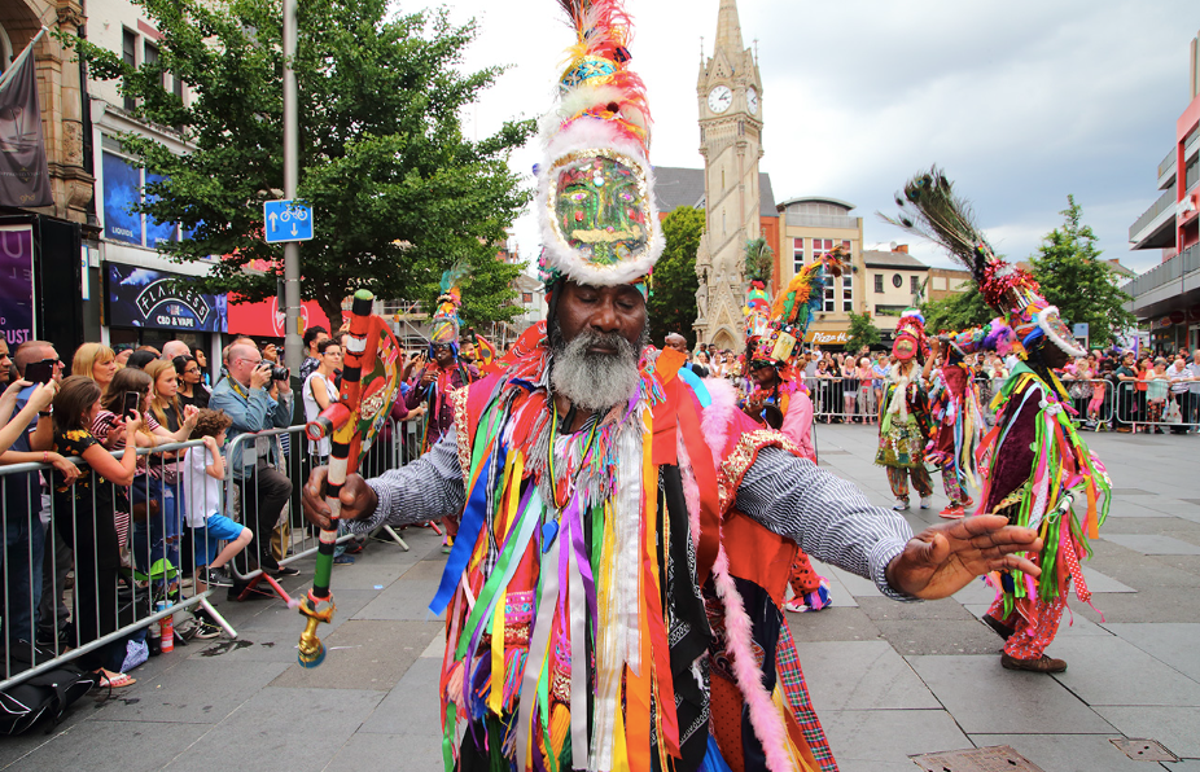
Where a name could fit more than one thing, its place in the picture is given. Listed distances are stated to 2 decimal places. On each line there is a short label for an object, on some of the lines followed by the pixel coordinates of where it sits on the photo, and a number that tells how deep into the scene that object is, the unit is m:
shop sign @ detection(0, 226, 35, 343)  8.98
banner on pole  8.59
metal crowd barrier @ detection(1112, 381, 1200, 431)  14.90
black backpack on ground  3.26
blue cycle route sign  8.28
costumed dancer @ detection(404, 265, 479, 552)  6.37
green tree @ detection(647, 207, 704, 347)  58.16
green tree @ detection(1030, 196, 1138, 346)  21.73
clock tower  52.50
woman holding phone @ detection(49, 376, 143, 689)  3.85
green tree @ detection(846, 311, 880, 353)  49.00
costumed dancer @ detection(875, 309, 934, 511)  7.67
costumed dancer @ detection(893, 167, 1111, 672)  3.91
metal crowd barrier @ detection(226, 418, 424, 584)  5.30
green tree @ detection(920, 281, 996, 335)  28.94
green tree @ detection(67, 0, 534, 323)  9.35
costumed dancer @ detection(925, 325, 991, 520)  7.39
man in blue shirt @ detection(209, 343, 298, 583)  5.34
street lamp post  8.87
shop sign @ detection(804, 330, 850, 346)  53.66
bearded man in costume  1.64
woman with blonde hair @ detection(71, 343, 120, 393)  4.72
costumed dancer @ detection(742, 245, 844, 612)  5.49
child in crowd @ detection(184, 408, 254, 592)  4.69
